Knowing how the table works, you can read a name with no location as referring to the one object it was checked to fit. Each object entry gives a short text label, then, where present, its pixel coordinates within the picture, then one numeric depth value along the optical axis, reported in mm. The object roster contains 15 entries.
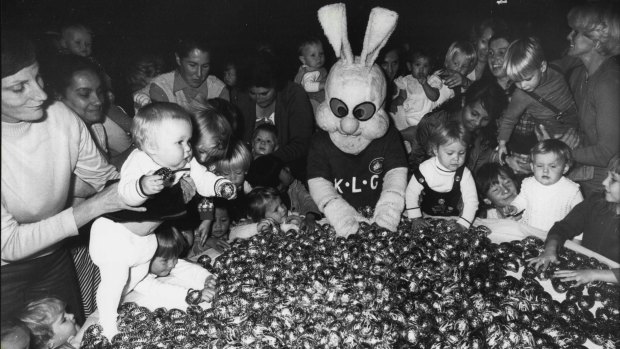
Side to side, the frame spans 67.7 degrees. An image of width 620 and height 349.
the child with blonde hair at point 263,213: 1517
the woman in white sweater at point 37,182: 792
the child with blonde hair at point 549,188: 1385
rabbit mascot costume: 1342
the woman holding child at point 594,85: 1228
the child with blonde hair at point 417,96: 1885
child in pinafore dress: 1438
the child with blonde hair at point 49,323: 910
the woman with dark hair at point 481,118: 1631
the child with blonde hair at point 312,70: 1782
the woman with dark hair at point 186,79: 1396
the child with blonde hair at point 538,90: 1399
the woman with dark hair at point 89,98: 943
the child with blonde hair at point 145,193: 889
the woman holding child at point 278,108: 1633
